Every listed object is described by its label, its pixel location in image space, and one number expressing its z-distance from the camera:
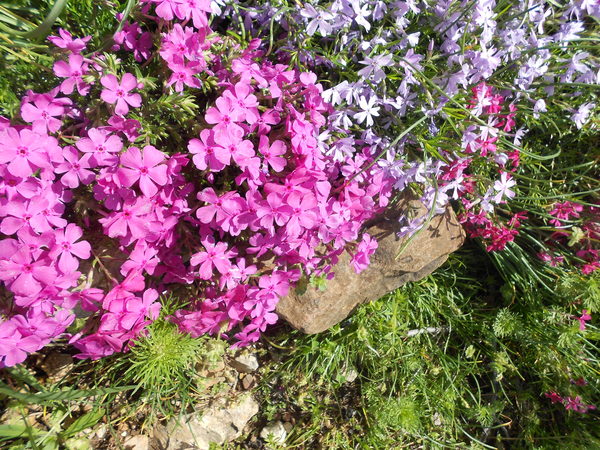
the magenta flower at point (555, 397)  0.40
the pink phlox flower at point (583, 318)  0.38
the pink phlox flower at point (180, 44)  0.26
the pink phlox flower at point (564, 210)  0.37
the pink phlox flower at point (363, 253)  0.33
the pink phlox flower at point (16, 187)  0.25
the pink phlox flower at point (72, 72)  0.25
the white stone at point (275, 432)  0.40
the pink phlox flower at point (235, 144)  0.26
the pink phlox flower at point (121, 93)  0.25
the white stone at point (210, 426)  0.37
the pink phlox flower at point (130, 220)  0.26
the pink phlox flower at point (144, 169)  0.25
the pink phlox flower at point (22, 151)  0.24
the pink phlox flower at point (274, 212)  0.28
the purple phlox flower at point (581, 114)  0.34
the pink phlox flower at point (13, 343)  0.26
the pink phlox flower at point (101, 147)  0.25
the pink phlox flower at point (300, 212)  0.28
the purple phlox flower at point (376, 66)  0.29
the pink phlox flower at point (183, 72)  0.26
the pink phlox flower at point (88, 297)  0.28
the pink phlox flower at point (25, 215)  0.25
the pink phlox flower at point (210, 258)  0.29
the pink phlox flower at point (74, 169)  0.25
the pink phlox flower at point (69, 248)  0.26
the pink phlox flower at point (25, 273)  0.25
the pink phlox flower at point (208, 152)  0.26
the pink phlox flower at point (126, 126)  0.26
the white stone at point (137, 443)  0.36
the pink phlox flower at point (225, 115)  0.26
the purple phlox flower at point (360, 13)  0.29
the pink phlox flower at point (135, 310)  0.28
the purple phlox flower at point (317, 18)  0.29
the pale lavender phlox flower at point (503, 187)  0.34
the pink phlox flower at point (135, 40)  0.27
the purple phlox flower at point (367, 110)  0.31
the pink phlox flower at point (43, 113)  0.25
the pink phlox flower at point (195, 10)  0.25
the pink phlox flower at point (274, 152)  0.28
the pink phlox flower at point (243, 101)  0.27
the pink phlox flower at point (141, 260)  0.28
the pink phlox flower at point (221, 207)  0.28
